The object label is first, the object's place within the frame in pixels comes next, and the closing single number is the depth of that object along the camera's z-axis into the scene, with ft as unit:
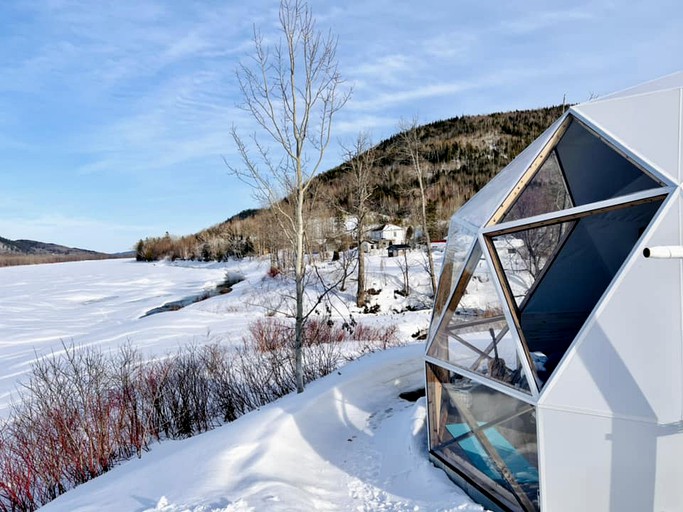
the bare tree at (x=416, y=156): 85.05
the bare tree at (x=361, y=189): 89.92
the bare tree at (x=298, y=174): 32.12
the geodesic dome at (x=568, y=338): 12.54
